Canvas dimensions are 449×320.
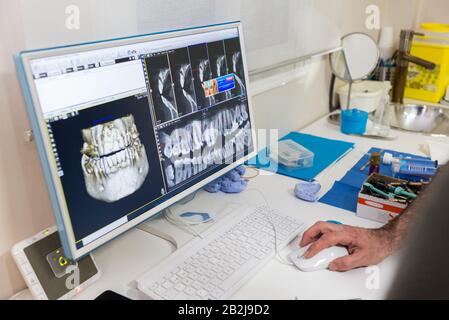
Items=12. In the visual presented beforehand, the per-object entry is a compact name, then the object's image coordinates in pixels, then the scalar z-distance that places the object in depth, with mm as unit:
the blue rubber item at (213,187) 1229
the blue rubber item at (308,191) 1188
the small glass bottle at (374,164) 1346
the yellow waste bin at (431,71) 2119
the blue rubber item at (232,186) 1218
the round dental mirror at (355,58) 1884
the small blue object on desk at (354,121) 1724
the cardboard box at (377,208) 1054
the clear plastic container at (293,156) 1395
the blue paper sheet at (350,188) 1180
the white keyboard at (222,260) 813
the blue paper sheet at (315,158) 1367
